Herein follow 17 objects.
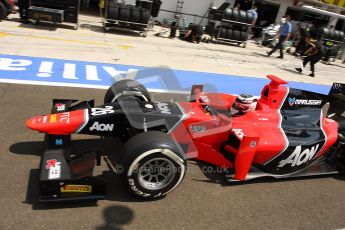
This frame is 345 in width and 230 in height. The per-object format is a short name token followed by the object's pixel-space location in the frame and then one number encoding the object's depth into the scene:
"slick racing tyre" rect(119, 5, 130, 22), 14.53
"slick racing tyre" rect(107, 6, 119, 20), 14.46
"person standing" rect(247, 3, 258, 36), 17.78
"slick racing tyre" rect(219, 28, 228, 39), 17.45
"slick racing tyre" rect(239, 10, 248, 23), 17.50
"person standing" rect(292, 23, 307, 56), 18.07
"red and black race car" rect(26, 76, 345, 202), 3.93
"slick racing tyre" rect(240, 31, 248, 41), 17.73
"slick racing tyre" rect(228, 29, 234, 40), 17.56
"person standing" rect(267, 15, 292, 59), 15.65
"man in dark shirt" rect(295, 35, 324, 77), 13.11
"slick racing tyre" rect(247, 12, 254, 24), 17.58
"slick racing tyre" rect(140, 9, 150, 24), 14.89
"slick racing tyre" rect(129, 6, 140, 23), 14.70
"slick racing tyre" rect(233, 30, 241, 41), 17.66
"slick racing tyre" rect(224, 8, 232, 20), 17.17
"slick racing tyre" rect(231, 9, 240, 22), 17.39
